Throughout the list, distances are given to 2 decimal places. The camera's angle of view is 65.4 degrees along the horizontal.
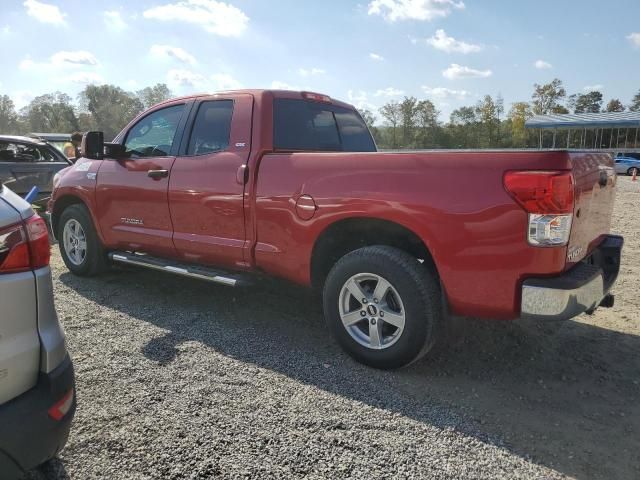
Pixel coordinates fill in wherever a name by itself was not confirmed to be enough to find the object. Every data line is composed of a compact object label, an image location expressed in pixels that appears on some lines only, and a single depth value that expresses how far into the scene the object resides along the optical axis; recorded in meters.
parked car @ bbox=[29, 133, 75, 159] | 21.20
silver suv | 1.81
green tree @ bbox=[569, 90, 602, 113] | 75.44
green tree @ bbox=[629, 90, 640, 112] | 74.38
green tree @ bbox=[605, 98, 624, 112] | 75.30
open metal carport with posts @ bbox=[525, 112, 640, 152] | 47.16
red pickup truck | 2.73
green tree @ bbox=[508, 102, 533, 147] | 63.95
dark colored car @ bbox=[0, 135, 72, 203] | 9.02
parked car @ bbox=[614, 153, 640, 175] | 33.12
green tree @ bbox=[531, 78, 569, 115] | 72.25
